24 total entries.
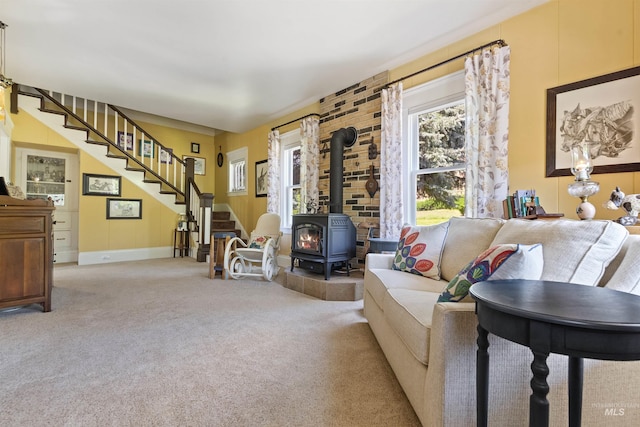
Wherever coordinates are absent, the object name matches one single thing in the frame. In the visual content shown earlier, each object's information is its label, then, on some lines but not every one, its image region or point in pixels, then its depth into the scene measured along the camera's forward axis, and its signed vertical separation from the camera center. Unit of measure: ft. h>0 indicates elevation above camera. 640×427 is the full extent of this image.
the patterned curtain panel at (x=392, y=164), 11.60 +1.93
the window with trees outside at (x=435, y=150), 10.59 +2.36
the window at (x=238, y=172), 22.41 +3.20
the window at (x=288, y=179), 17.97 +2.09
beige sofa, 3.76 -1.85
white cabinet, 17.84 +1.68
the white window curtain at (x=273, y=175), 18.10 +2.30
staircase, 17.30 +4.31
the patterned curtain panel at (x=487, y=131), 8.79 +2.49
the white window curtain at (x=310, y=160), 15.65 +2.77
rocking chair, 14.17 -1.82
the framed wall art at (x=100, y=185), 18.34 +1.74
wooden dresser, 8.66 -1.17
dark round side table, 2.47 -0.96
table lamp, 6.63 +0.71
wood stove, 11.71 -1.10
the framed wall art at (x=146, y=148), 21.56 +4.62
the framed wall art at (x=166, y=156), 22.23 +4.22
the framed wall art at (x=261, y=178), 19.96 +2.39
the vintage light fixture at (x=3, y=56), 9.64 +6.05
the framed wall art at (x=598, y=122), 6.98 +2.30
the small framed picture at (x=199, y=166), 24.63 +3.84
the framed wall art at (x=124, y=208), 19.31 +0.29
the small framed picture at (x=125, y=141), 20.74 +4.88
